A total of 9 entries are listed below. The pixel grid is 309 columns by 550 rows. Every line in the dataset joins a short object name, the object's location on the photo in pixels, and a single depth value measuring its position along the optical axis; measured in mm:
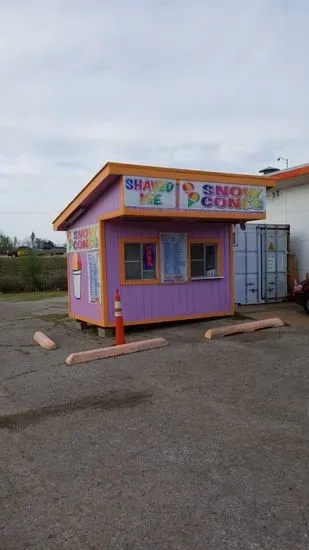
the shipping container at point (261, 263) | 15203
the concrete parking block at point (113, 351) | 8375
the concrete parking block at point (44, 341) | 9830
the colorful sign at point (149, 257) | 11172
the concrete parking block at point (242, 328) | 10117
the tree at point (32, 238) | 78625
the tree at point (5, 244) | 66062
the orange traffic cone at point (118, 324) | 9531
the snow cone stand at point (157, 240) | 10117
